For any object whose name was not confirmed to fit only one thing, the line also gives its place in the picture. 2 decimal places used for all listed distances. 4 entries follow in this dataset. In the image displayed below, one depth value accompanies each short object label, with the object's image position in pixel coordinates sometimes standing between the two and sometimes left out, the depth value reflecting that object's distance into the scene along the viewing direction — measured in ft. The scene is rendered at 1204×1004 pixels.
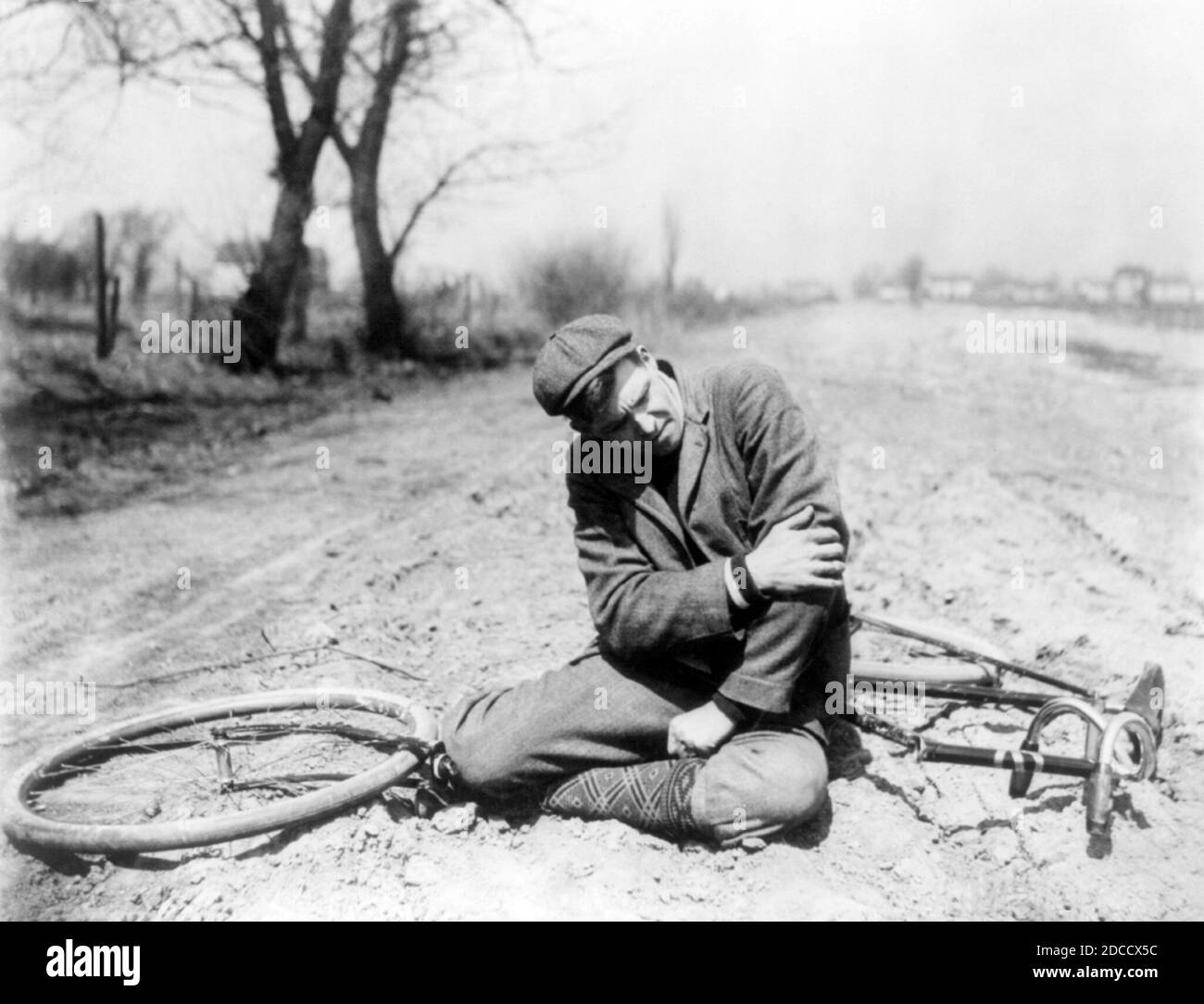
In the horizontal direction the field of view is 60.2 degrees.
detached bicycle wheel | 8.36
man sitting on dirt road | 8.31
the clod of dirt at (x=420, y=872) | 8.44
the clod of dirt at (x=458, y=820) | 9.01
